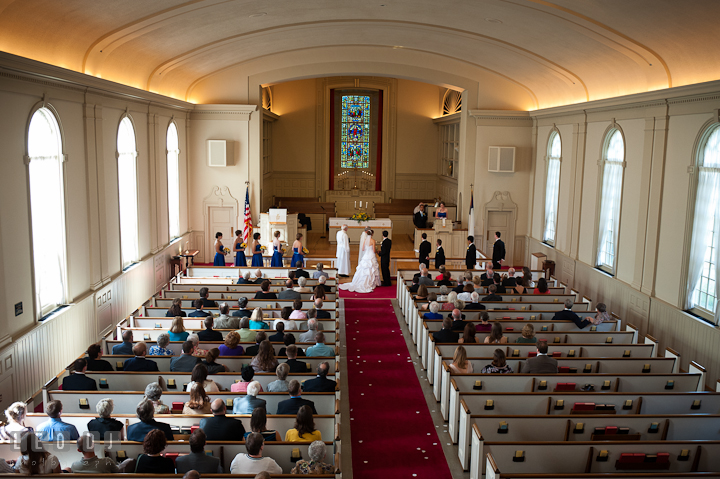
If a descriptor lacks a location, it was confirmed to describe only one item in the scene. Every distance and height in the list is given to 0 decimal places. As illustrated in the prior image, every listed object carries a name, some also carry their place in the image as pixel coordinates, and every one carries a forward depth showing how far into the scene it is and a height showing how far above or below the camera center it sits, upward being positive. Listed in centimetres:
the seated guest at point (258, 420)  561 -226
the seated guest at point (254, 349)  819 -232
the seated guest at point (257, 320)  929 -214
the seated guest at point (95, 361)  757 -232
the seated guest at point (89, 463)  525 -253
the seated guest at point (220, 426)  591 -244
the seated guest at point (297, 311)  1003 -218
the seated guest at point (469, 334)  906 -222
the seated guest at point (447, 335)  931 -231
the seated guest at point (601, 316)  1023 -217
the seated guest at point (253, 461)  537 -254
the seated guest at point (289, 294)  1129 -208
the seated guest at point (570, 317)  1023 -221
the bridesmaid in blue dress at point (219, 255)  1492 -183
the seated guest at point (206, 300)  1038 -210
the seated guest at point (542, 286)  1227 -197
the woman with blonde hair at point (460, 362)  815 -240
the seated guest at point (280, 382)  705 -239
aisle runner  730 -335
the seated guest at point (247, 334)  908 -231
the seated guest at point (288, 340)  830 -217
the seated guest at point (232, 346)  827 -231
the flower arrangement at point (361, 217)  2102 -103
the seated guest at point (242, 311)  998 -215
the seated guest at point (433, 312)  1032 -218
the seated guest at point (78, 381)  701 -240
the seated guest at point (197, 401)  640 -238
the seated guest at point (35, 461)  502 -243
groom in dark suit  1583 -199
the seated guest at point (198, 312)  995 -217
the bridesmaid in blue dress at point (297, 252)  1486 -166
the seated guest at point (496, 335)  897 -222
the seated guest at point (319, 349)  842 -234
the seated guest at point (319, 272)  1300 -192
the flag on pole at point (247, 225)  1867 -124
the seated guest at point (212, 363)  753 -231
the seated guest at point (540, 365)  794 -235
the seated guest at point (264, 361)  764 -228
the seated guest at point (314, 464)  534 -255
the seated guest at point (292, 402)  662 -246
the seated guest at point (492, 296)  1146 -205
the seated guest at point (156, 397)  634 -232
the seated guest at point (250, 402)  658 -244
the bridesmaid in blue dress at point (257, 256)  1542 -186
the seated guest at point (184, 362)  767 -234
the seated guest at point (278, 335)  877 -223
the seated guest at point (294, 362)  768 -235
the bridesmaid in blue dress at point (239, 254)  1530 -181
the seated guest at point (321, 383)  723 -243
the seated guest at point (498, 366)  789 -241
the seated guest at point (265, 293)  1097 -206
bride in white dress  1579 -230
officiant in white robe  1692 -199
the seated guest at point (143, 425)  573 -238
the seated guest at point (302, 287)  1166 -202
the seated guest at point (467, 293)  1146 -202
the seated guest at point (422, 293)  1151 -203
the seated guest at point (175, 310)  975 -210
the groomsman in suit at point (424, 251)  1608 -171
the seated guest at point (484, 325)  974 -224
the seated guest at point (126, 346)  834 -233
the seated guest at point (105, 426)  589 -246
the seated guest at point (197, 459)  528 -250
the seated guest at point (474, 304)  1091 -213
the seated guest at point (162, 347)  811 -234
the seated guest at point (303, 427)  593 -244
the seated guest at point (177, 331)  875 -220
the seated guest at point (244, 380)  707 -236
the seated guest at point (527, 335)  895 -221
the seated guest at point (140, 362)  762 -234
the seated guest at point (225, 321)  946 -220
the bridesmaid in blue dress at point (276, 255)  1546 -181
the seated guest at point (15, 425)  573 -242
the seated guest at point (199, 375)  679 -221
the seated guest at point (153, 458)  518 -245
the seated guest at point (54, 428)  577 -245
